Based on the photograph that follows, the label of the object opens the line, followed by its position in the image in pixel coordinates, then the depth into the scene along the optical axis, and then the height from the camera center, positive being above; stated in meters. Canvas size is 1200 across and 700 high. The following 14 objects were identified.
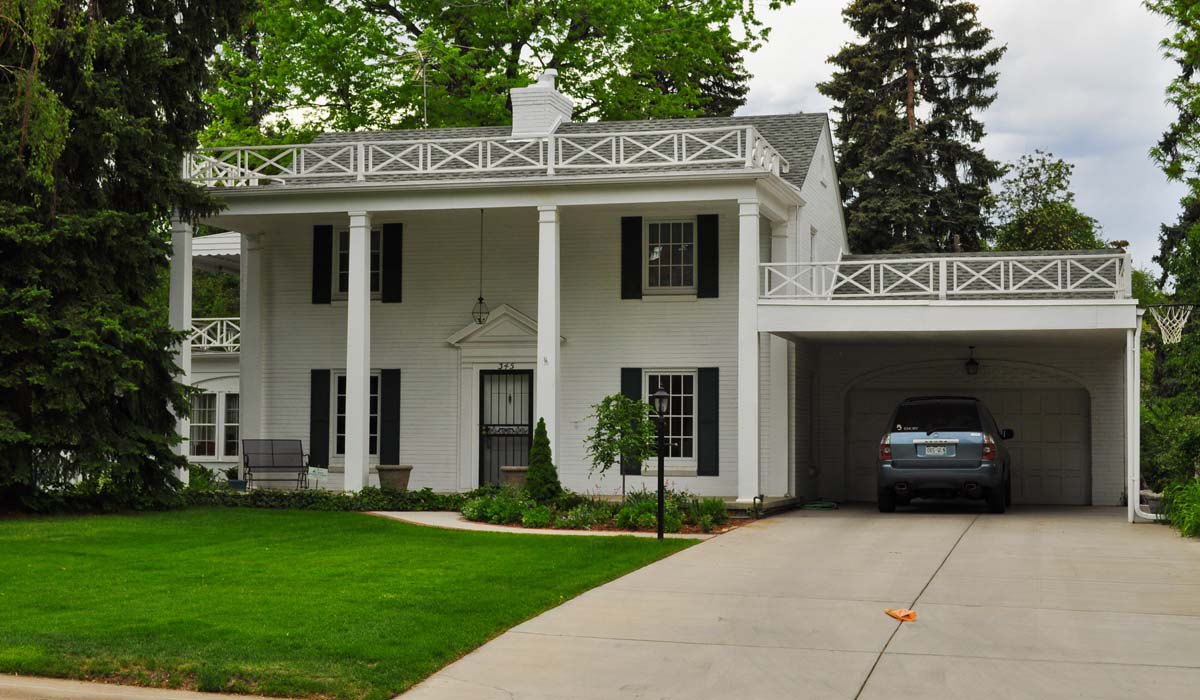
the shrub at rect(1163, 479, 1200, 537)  16.25 -1.19
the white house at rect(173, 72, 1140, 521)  20.34 +1.55
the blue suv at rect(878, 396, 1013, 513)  18.70 -0.52
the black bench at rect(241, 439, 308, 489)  23.00 -0.88
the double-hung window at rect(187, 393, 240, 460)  27.94 -0.32
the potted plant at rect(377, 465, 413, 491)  21.04 -1.02
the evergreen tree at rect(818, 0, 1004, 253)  38.97 +8.81
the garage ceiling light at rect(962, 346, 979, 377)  23.25 +0.86
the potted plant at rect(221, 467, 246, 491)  22.24 -1.20
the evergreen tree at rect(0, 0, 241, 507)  16.64 +2.23
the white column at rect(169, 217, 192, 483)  20.75 +2.03
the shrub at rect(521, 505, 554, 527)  17.23 -1.38
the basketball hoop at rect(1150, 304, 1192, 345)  24.47 +1.87
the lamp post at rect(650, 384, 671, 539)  14.96 +0.00
